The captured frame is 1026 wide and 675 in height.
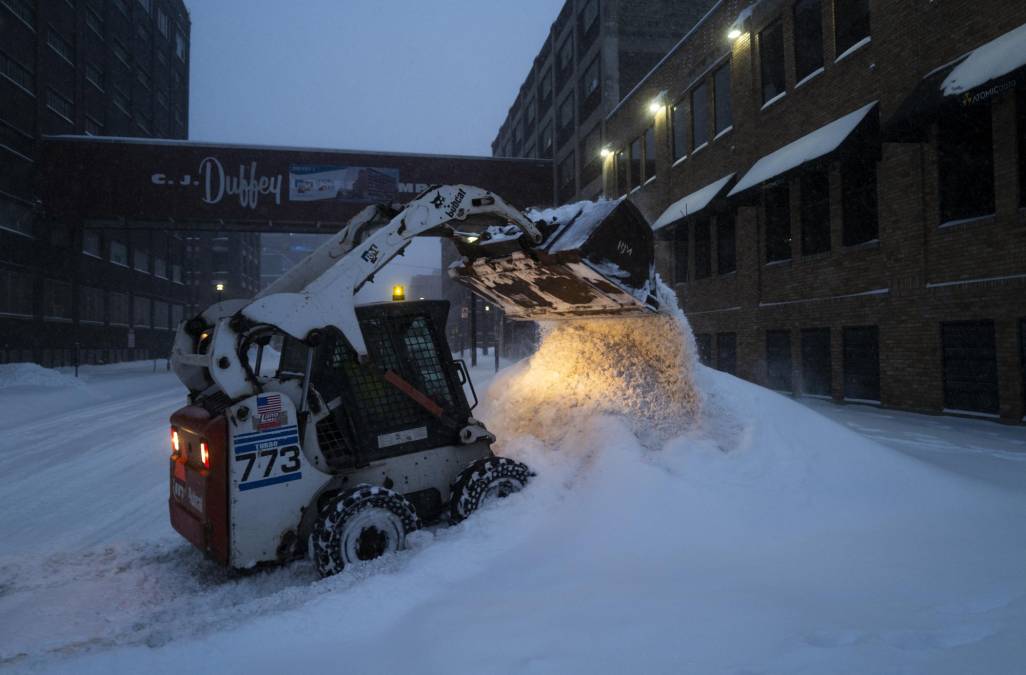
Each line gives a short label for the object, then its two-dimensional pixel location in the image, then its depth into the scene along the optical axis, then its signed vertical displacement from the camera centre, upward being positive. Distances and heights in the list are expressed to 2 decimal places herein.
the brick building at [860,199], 9.77 +3.10
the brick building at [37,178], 27.19 +7.93
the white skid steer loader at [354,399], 3.98 -0.31
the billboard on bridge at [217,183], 26.47 +7.27
